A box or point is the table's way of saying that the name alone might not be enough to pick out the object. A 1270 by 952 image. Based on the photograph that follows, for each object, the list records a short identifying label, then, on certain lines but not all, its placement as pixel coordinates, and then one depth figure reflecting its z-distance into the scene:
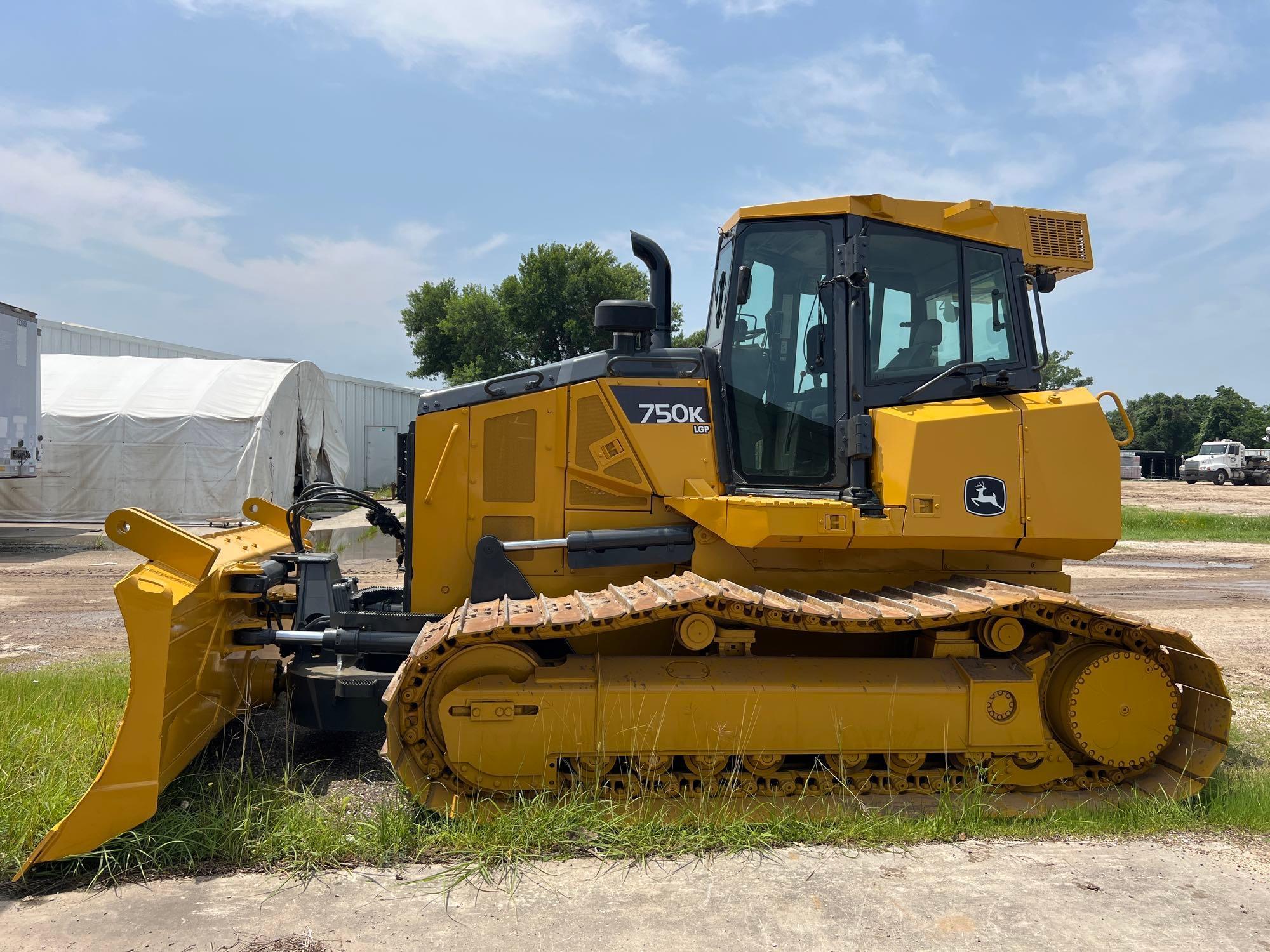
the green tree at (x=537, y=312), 38.47
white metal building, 29.20
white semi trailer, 16.58
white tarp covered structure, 20.53
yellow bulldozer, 4.24
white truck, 44.91
